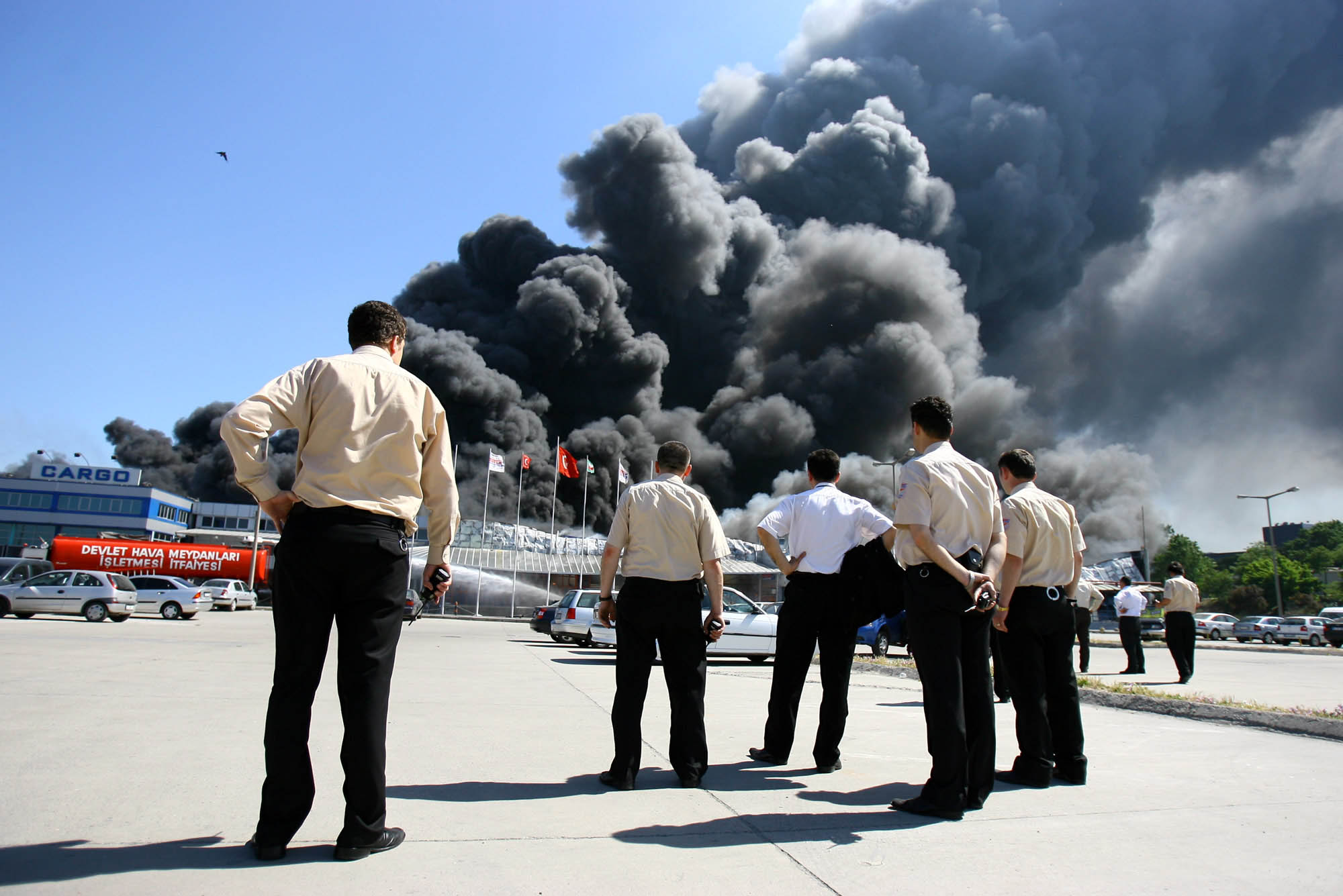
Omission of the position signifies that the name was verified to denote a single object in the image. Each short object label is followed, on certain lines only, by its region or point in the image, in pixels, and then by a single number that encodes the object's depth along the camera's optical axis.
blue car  16.73
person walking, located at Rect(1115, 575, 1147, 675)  10.81
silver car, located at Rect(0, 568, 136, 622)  20.62
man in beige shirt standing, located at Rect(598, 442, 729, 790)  3.59
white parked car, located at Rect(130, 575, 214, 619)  24.00
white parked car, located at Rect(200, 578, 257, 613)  32.81
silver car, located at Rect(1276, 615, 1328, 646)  32.59
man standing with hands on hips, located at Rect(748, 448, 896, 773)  4.07
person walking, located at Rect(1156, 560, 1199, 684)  9.34
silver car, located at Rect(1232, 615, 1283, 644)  34.03
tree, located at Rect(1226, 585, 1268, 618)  59.09
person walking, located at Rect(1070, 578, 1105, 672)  11.10
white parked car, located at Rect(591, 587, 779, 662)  12.56
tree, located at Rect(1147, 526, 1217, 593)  84.89
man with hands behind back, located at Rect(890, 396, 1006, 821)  3.18
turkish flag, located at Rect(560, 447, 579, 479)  40.38
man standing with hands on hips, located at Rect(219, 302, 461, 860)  2.53
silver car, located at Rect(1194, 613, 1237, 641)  37.06
